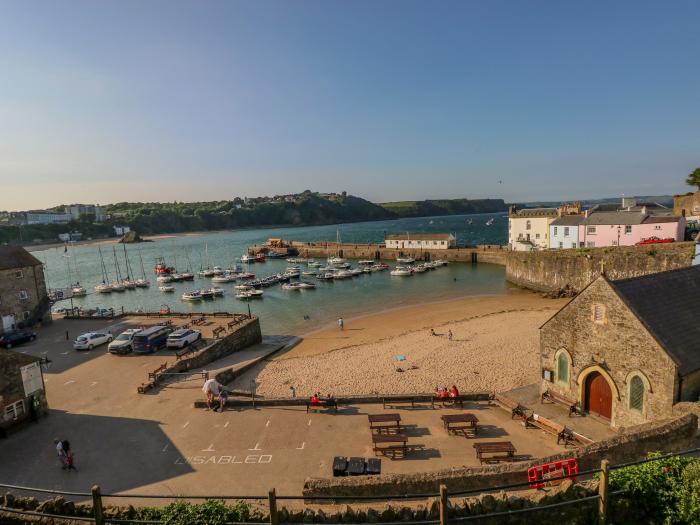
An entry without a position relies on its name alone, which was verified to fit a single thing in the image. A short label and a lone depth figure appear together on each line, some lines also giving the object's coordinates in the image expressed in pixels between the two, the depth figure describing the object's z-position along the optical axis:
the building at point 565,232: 56.41
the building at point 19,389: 15.19
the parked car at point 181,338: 25.80
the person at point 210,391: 16.53
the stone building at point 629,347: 13.15
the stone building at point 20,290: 32.00
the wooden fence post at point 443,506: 6.32
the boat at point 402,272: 69.12
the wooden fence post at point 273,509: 6.68
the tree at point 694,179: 61.66
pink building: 46.97
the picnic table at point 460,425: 13.98
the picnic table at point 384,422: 14.03
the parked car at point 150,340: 25.16
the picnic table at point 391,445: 12.67
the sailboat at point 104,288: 69.06
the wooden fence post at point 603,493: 6.77
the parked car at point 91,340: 26.41
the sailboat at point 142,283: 71.84
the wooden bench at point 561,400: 15.45
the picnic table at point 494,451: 12.19
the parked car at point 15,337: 28.16
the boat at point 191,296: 58.59
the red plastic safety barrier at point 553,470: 9.79
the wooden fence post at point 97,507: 7.04
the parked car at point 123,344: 25.03
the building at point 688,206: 55.28
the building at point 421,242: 85.88
